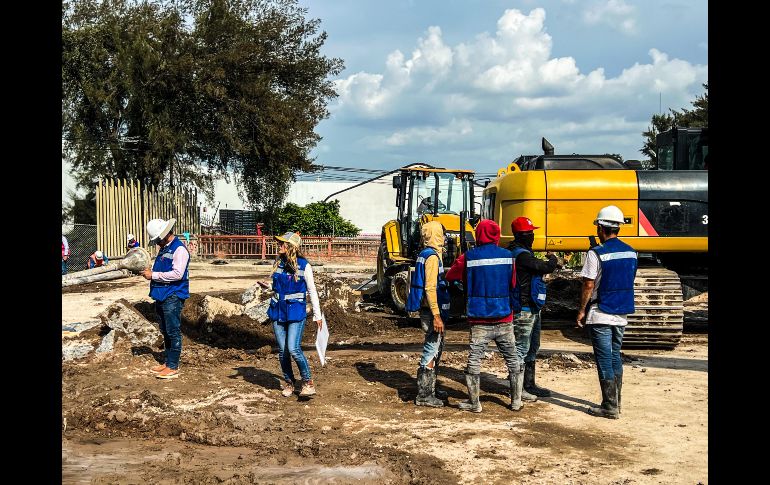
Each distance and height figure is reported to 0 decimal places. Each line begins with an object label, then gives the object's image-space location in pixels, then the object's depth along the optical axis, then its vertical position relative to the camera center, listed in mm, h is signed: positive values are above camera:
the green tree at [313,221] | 38975 +11
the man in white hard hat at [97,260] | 23891 -1172
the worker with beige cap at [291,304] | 8023 -864
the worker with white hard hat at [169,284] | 8812 -717
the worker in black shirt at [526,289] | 7879 -721
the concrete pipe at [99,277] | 20688 -1521
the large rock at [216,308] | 13164 -1508
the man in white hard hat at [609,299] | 7422 -775
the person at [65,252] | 20553 -776
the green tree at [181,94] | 30906 +5238
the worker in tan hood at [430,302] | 7664 -822
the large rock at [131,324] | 11278 -1540
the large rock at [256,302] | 13562 -1479
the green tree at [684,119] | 37781 +5250
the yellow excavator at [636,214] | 10773 +69
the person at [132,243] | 21341 -586
